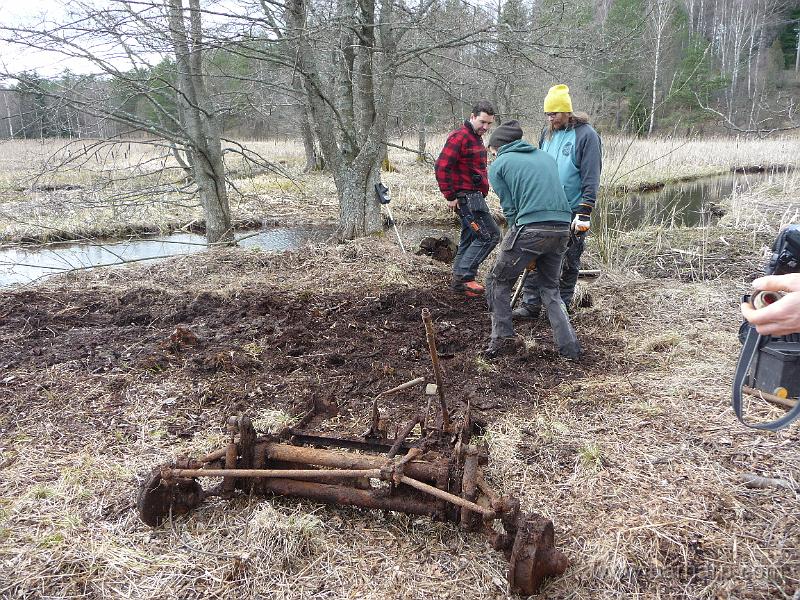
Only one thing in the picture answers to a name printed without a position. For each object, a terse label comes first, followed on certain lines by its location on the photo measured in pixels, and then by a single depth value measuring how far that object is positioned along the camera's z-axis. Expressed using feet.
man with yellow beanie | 16.81
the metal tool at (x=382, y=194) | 26.35
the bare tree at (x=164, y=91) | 18.99
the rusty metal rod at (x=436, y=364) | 7.87
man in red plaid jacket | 21.02
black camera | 6.30
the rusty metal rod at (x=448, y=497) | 7.80
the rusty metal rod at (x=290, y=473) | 8.50
